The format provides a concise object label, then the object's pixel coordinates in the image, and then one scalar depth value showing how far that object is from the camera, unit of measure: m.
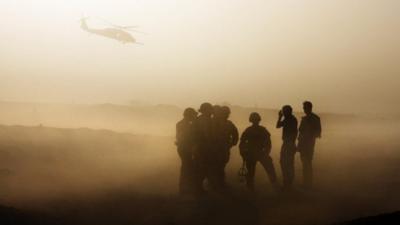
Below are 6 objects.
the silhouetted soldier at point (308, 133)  16.08
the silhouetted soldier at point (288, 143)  15.81
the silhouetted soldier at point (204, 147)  15.05
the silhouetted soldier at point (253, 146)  15.38
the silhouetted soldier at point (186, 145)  14.98
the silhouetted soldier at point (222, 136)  15.23
